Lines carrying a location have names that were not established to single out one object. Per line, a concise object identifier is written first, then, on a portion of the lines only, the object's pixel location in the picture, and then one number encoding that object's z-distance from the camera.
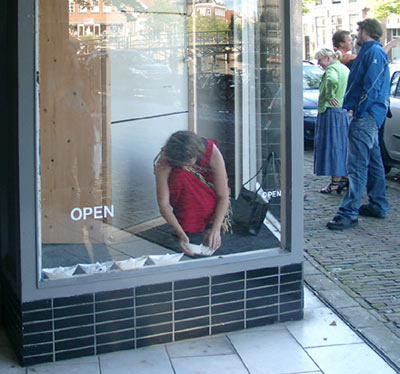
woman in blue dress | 8.69
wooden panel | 3.99
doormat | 4.41
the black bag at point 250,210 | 4.61
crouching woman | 4.38
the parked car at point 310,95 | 13.38
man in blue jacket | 7.17
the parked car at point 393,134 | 9.81
